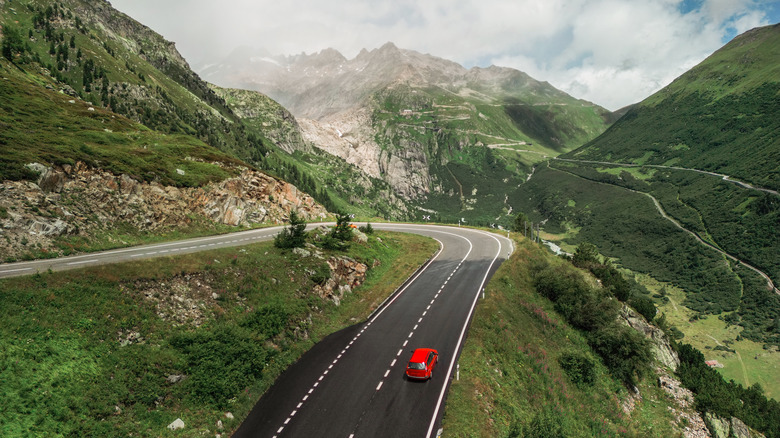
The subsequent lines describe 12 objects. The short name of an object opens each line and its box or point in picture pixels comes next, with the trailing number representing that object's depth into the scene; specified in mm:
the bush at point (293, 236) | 38797
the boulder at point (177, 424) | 18297
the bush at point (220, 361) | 20797
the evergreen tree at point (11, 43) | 78188
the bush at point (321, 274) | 35719
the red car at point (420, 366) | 23938
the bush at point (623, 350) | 38688
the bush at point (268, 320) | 26859
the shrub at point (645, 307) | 61531
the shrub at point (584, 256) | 66188
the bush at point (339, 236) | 42906
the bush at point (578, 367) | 33000
